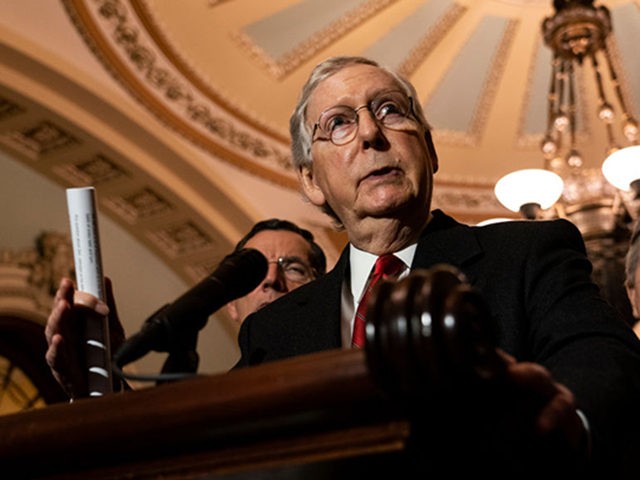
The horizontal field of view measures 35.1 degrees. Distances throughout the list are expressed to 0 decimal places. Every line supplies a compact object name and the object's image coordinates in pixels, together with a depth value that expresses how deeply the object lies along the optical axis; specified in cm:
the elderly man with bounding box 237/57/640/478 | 89
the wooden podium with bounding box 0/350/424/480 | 87
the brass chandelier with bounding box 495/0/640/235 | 478
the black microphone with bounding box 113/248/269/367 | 129
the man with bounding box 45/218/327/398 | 309
